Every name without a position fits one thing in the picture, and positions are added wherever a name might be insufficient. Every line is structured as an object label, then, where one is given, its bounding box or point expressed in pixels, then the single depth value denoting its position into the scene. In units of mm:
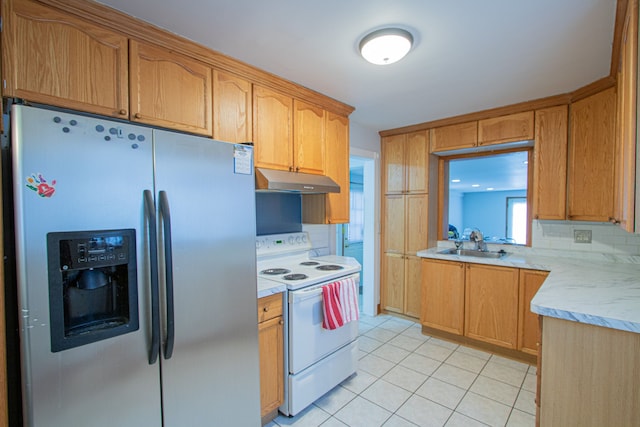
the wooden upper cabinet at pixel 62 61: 1212
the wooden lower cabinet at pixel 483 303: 2611
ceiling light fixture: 1611
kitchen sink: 3092
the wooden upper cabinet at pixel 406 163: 3447
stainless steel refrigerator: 1027
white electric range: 1914
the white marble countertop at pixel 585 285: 1325
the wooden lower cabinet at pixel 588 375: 1273
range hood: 2046
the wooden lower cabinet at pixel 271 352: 1804
